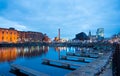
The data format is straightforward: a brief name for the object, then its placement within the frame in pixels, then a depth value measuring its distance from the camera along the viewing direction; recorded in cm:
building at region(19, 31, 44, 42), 7649
